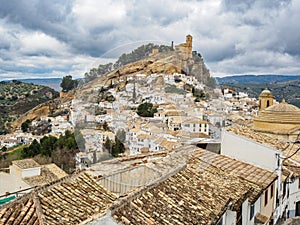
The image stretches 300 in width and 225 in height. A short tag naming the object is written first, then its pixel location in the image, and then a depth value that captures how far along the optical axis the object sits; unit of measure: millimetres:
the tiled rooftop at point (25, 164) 22906
